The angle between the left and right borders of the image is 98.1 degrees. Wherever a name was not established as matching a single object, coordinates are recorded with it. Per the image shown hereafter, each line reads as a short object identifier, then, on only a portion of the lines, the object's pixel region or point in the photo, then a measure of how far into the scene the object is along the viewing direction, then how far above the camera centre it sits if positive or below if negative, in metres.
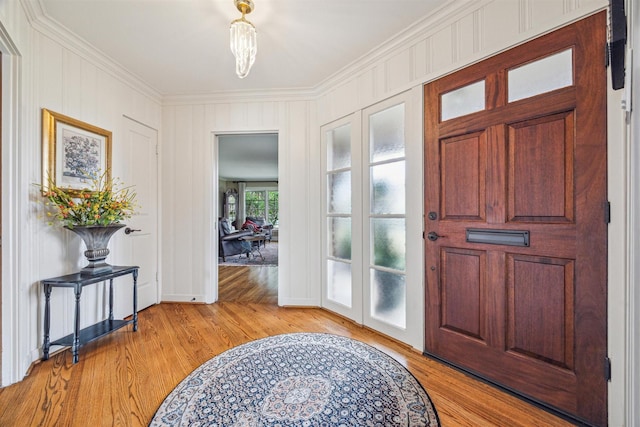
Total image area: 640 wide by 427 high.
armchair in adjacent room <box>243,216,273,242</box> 8.13 -0.41
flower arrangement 2.06 +0.05
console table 1.98 -0.78
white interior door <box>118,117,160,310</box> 2.93 +0.06
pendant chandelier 1.84 +1.17
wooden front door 1.37 -0.05
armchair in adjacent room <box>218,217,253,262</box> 6.10 -0.64
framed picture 2.08 +0.51
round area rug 1.42 -1.05
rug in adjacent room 6.02 -1.08
